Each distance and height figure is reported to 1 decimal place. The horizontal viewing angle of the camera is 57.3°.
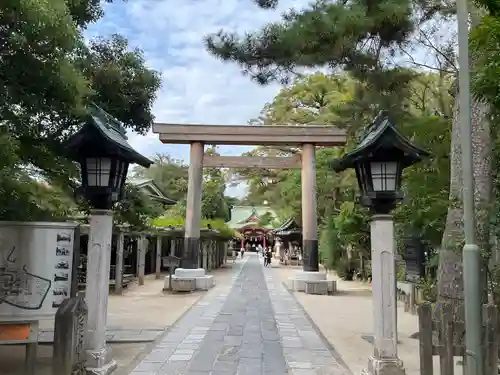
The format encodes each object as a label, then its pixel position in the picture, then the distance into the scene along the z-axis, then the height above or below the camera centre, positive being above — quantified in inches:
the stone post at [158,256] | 805.2 -31.4
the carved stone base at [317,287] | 591.2 -59.0
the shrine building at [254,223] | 1855.3 +69.8
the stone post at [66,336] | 168.1 -37.2
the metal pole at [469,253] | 141.8 -2.9
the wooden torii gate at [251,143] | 598.5 +129.2
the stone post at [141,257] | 693.3 -29.3
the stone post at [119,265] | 567.5 -33.9
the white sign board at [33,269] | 199.8 -14.5
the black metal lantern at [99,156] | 211.6 +39.0
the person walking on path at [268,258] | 1290.6 -51.1
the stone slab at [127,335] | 257.0 -64.1
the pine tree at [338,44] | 285.1 +132.8
